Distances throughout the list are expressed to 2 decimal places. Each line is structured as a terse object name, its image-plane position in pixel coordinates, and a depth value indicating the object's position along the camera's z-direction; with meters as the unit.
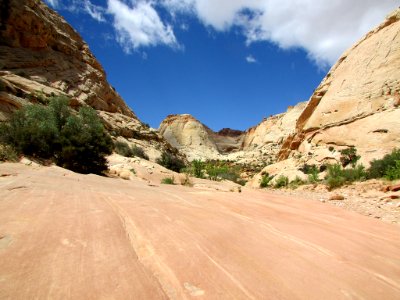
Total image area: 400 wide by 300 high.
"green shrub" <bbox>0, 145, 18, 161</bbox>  7.62
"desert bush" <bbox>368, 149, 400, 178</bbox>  12.15
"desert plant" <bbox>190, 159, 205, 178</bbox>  18.55
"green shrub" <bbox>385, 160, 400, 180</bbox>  10.75
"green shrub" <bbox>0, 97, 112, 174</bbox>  10.40
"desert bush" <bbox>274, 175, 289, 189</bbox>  16.69
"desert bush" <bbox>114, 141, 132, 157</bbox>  20.14
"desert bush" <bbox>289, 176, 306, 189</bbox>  15.37
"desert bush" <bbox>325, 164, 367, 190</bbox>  12.57
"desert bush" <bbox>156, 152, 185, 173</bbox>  22.85
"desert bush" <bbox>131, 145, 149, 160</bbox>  22.09
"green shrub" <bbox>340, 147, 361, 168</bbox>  15.72
